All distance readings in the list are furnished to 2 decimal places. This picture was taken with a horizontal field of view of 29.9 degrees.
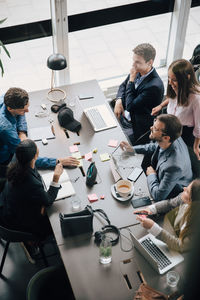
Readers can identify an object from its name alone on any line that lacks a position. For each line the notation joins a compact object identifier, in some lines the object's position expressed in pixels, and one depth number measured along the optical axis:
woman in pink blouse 3.72
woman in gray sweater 2.74
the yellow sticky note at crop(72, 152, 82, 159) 3.62
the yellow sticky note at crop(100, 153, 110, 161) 3.60
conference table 2.62
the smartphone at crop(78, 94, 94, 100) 4.31
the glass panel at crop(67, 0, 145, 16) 4.67
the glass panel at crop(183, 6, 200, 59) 5.71
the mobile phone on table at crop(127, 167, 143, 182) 3.42
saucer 3.20
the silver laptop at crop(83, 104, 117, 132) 3.95
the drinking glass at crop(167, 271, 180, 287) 2.59
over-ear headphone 2.88
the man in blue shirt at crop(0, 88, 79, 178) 3.64
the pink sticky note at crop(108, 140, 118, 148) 3.75
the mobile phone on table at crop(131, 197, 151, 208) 3.17
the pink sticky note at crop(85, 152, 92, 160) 3.60
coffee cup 3.24
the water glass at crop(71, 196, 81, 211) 3.13
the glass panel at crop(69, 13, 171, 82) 5.24
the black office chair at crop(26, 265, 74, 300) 2.66
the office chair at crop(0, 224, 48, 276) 2.98
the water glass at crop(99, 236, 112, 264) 2.73
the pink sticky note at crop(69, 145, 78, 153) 3.68
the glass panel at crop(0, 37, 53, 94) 4.93
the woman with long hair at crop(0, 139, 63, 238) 3.00
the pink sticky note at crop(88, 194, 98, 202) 3.20
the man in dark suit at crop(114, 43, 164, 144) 4.07
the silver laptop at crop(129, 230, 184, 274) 2.68
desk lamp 4.05
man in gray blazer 3.24
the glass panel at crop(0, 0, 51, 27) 4.52
